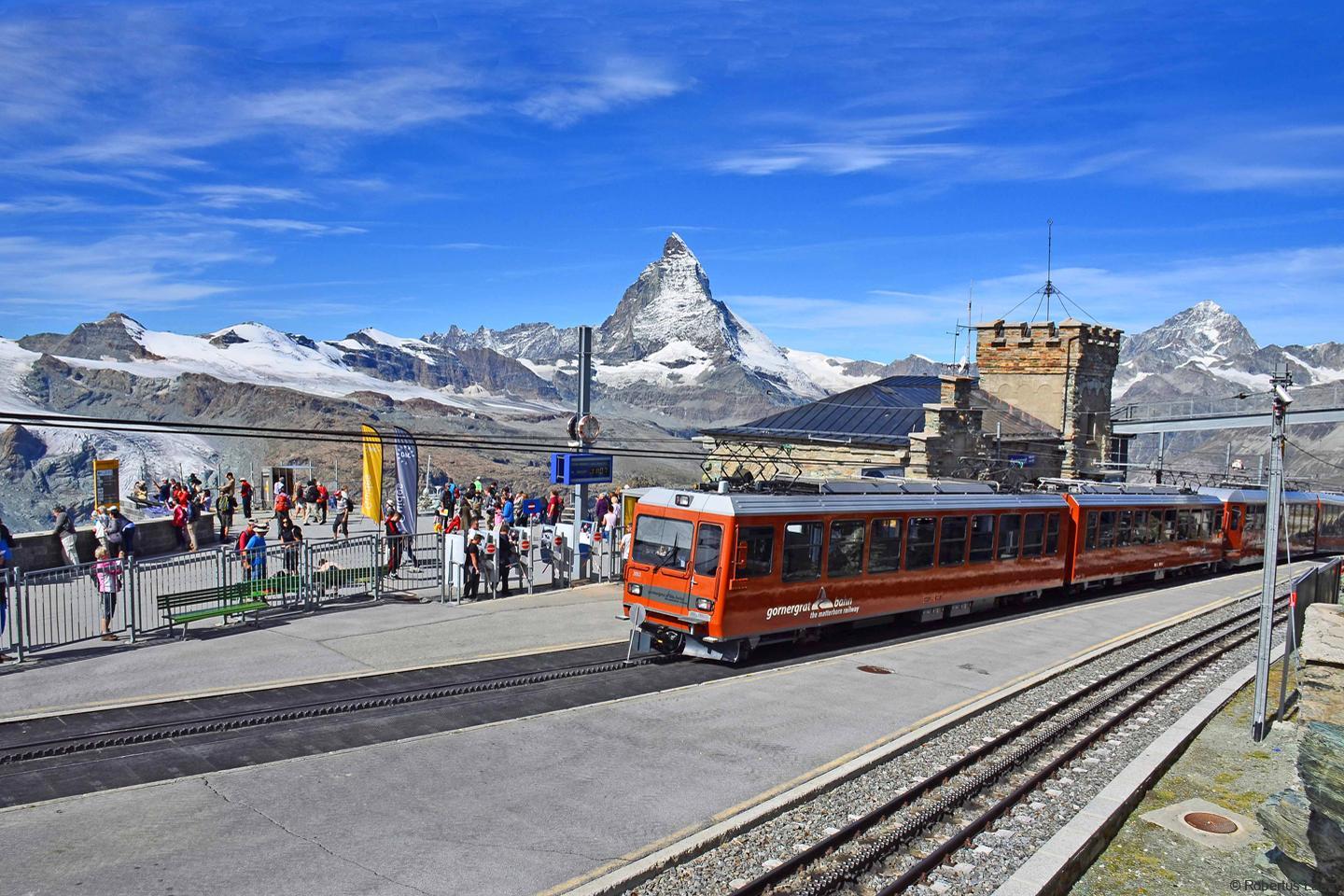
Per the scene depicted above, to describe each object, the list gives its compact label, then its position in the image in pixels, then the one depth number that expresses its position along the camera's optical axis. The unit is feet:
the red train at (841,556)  51.47
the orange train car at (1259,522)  110.52
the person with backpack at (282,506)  73.86
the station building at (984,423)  109.50
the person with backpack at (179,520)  78.28
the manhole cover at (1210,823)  34.53
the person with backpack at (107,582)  49.90
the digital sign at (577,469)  72.59
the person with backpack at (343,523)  87.90
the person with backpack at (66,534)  57.52
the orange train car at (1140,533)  82.94
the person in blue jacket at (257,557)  59.36
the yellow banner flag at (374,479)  74.38
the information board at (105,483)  74.54
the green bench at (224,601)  51.67
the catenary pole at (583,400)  76.54
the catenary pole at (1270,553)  45.60
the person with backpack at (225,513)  86.79
